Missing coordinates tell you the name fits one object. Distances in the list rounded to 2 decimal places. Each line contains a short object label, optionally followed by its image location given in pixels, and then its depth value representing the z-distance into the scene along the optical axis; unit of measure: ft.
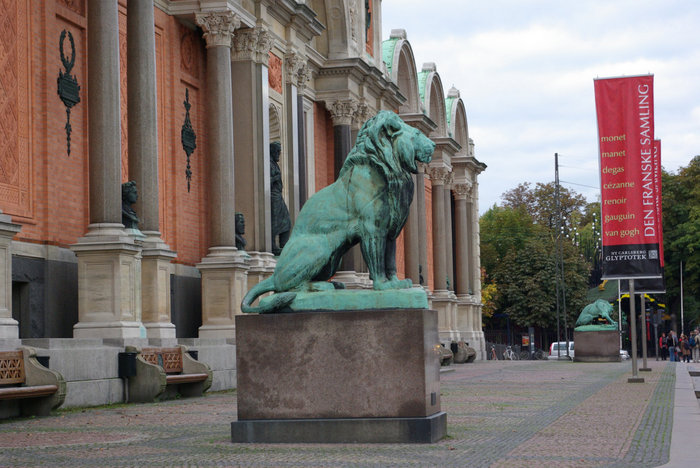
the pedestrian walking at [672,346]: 174.40
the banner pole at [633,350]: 77.55
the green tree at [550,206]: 304.30
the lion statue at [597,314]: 140.24
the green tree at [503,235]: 291.58
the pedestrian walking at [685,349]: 180.63
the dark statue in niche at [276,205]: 97.81
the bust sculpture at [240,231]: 88.84
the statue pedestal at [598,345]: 136.56
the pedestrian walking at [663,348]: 196.13
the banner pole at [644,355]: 91.61
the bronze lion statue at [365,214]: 35.91
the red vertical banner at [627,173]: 78.07
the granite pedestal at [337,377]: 33.76
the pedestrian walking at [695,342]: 163.39
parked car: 199.30
